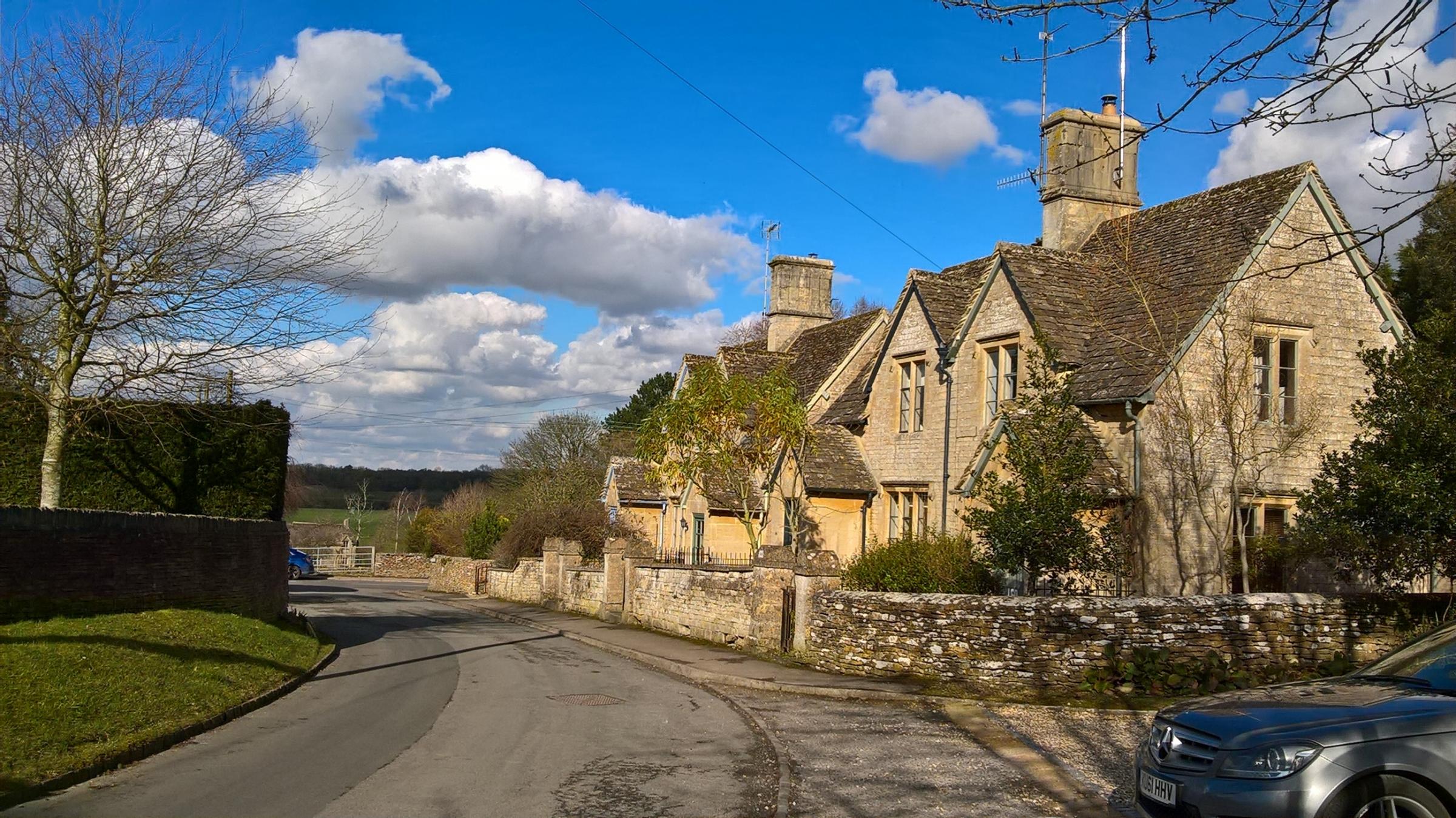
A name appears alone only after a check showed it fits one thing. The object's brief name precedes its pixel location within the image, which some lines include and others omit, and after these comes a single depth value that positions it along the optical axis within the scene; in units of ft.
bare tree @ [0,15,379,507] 59.26
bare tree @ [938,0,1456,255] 18.65
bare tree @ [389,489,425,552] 267.80
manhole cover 49.62
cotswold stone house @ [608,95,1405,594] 59.93
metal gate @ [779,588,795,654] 63.05
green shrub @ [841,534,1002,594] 55.36
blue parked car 179.32
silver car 20.02
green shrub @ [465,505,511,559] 159.53
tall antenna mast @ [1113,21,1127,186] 68.08
